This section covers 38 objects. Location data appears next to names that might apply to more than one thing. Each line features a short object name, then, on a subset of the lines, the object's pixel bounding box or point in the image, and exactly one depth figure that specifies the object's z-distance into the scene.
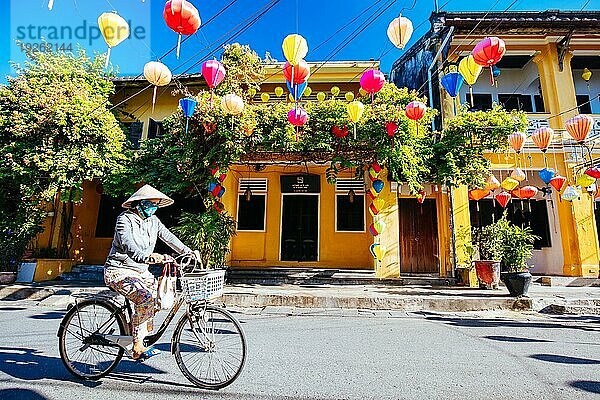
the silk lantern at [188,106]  8.23
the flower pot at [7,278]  9.74
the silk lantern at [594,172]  8.63
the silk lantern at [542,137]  8.57
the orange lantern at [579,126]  7.80
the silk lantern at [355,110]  7.56
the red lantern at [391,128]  8.40
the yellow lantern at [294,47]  6.38
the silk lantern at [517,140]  8.60
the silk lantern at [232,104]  7.61
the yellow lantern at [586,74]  12.05
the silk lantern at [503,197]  9.85
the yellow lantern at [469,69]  6.82
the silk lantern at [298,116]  8.19
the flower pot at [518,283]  7.64
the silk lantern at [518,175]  9.38
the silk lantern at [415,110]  7.63
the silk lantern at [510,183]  9.38
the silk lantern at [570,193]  9.42
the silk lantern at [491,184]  9.55
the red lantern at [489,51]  6.23
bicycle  2.86
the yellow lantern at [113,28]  5.53
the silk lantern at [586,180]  9.13
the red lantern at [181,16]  5.45
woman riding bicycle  2.94
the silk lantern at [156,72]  7.02
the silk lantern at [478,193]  9.62
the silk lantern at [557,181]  9.16
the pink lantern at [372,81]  7.08
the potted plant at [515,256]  7.69
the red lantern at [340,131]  8.74
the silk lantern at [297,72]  7.29
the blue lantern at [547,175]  9.13
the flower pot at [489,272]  8.91
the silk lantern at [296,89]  8.02
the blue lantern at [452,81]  6.92
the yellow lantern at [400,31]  6.36
